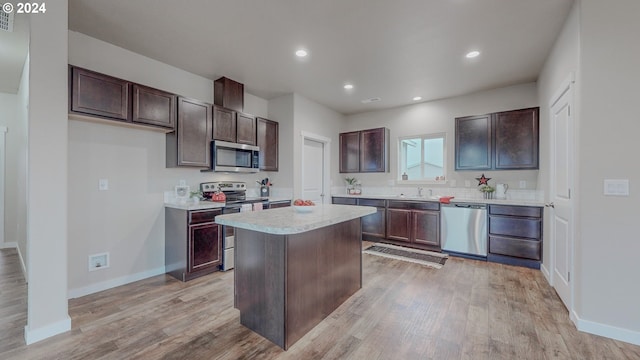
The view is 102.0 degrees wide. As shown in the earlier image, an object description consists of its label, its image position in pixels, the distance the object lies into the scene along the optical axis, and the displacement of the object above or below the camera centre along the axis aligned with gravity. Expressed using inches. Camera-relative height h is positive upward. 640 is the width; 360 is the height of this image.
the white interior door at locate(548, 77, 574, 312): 96.5 -5.6
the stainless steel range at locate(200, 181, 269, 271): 139.4 -13.2
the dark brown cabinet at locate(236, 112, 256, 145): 162.1 +32.7
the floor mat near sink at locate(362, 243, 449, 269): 154.6 -49.0
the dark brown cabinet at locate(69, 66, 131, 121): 100.0 +34.5
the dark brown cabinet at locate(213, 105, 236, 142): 148.8 +33.0
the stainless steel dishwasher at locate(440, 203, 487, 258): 159.0 -31.4
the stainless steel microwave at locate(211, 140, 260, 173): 147.5 +13.9
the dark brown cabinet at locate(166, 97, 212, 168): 132.9 +22.6
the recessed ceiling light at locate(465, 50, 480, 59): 126.3 +62.3
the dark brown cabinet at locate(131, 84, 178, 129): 116.6 +34.3
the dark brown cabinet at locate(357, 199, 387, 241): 197.5 -33.7
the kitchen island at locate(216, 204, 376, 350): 75.7 -29.4
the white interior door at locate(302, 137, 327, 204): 203.5 +7.8
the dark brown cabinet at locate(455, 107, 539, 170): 154.6 +25.1
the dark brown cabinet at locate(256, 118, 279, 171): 177.9 +26.0
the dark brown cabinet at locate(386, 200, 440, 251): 175.5 -31.1
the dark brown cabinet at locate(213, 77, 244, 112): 158.2 +53.5
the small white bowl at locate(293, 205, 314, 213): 99.7 -11.4
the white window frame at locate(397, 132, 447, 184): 198.5 +18.3
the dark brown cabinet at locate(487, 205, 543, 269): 142.6 -31.6
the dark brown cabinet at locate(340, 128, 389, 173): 215.9 +25.1
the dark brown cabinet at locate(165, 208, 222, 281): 124.6 -31.9
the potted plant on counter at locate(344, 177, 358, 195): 237.0 -5.1
